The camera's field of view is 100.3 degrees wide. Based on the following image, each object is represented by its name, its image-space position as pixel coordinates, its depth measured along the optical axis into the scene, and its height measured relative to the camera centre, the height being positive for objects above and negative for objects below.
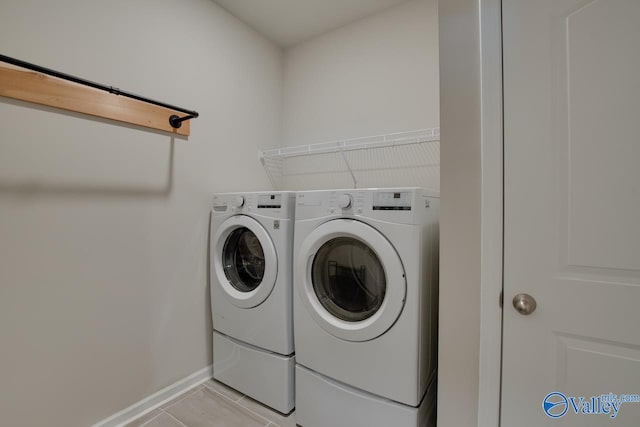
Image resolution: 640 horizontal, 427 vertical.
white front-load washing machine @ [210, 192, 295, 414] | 1.49 -0.50
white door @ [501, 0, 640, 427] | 0.81 +0.00
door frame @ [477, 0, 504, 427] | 0.95 +0.05
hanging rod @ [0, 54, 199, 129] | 0.97 +0.55
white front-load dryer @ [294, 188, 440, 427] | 1.11 -0.45
